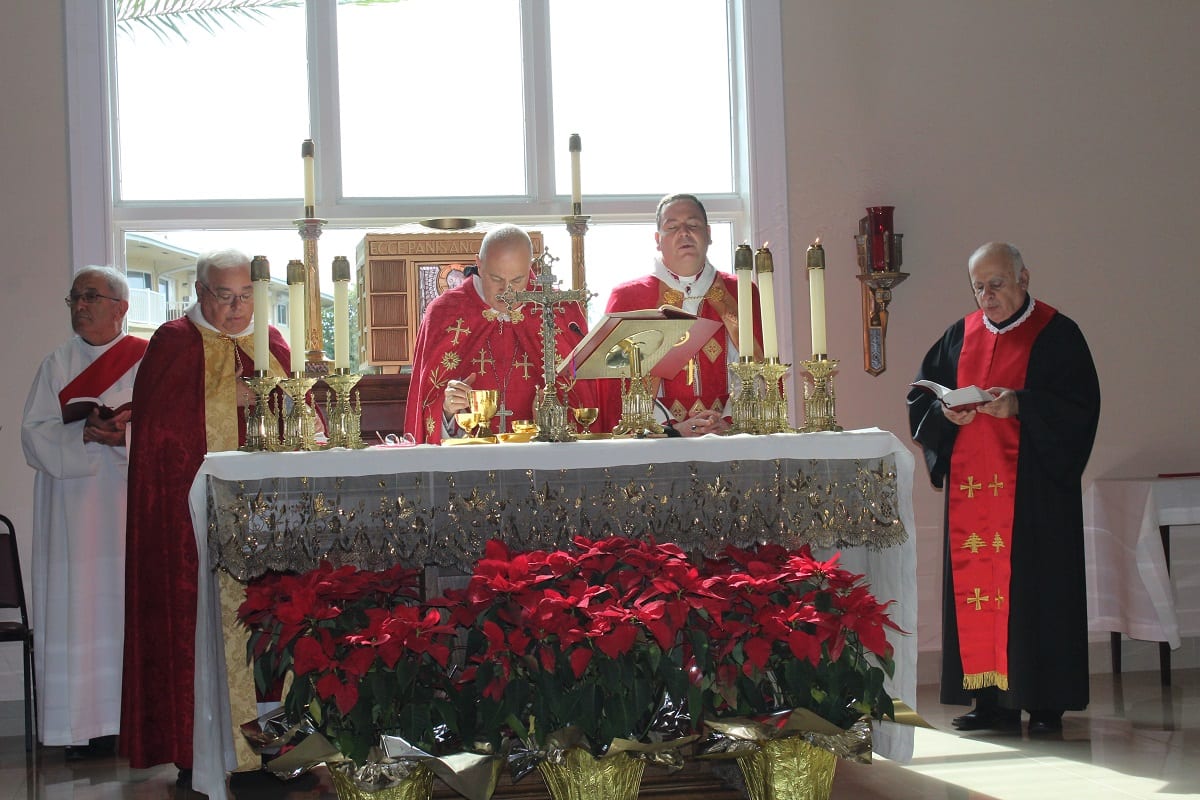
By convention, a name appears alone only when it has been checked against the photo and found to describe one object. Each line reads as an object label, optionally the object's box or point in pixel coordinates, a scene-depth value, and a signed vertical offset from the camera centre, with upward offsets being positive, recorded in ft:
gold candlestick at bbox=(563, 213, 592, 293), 16.72 +2.28
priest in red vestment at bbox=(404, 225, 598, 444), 15.48 +1.02
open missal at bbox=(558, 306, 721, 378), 12.90 +0.77
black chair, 18.49 -2.28
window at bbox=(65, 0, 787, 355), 22.49 +5.31
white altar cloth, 12.18 -0.40
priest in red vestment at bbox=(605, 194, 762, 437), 16.99 +1.65
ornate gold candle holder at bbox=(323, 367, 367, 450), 12.83 +0.10
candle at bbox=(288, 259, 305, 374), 12.71 +1.12
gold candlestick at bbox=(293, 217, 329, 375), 17.40 +1.87
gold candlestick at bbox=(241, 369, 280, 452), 12.70 +0.07
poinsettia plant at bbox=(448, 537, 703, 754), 11.34 -1.99
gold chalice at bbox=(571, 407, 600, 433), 13.96 +0.05
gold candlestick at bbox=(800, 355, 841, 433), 13.41 +0.12
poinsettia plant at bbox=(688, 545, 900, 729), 11.71 -2.13
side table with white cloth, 21.61 -2.59
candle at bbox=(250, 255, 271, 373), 12.73 +1.17
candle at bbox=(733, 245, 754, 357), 13.33 +1.18
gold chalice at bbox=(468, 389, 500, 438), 13.96 +0.18
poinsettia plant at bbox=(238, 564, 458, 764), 11.40 -2.07
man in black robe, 18.08 -1.46
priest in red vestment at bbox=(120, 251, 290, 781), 15.98 -0.54
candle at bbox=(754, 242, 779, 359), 13.32 +1.11
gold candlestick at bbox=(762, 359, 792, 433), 13.44 +0.12
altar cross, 13.62 +1.26
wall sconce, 22.31 +2.32
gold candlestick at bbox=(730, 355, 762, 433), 13.46 +0.15
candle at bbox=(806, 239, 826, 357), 13.19 +1.18
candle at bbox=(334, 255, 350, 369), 12.64 +1.09
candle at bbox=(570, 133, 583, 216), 16.11 +3.00
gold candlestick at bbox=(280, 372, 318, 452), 12.75 +0.06
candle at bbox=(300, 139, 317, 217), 16.85 +3.16
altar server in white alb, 18.26 -1.22
